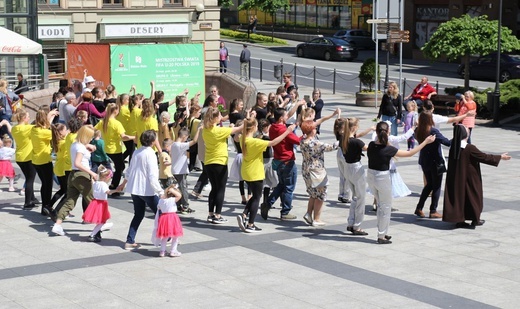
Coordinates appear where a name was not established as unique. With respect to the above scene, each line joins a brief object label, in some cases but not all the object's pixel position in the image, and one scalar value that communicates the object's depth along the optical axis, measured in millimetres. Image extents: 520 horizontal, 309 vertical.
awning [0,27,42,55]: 22250
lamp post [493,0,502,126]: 28016
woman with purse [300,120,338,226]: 14141
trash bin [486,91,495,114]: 28781
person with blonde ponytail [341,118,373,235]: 13703
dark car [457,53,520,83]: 41594
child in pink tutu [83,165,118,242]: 13188
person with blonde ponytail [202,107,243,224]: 14172
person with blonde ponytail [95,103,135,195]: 16047
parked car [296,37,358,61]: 51719
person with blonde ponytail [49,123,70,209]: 14391
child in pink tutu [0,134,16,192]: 16969
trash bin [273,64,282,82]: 39866
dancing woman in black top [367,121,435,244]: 13164
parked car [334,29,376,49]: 57562
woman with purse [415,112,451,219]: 14812
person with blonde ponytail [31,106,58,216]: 14801
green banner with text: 25328
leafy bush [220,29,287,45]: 63156
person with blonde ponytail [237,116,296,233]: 13797
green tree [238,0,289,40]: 64875
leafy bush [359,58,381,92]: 33188
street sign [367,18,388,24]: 32031
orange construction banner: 25312
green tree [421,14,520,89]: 31047
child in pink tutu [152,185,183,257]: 12367
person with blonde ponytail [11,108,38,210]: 15227
